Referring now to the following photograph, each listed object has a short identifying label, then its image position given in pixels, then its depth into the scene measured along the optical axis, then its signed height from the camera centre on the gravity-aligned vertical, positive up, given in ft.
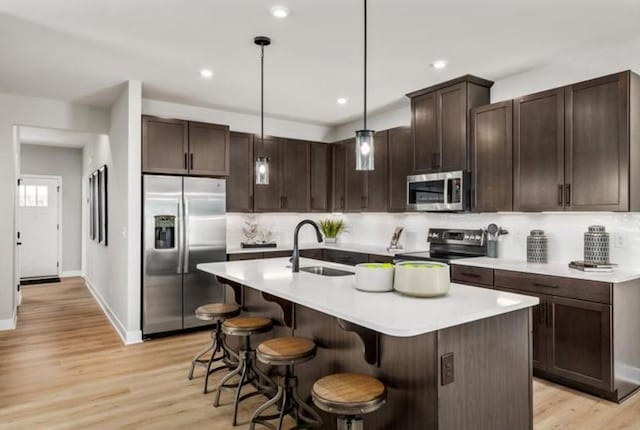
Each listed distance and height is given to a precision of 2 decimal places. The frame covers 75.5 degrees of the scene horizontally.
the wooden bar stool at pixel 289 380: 7.58 -3.27
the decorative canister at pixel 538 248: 12.46 -0.99
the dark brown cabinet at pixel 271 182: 18.48 +1.56
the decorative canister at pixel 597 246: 11.08 -0.83
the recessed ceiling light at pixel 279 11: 9.11 +4.58
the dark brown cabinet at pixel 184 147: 14.94 +2.61
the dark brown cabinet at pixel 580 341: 9.71 -3.11
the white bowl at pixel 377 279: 7.40 -1.13
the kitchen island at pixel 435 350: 5.79 -2.15
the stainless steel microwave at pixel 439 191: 13.61 +0.84
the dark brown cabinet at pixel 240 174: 17.80 +1.84
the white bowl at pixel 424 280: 6.82 -1.08
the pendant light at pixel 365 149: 8.03 +1.30
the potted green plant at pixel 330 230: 20.34 -0.70
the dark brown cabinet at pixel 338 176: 19.98 +1.96
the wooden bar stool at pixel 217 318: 10.52 -2.61
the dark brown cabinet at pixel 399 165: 16.62 +2.08
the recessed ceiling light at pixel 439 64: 12.33 +4.60
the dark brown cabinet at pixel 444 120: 13.64 +3.30
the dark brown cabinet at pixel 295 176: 19.30 +1.90
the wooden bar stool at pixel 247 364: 9.27 -3.62
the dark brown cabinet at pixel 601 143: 10.14 +1.86
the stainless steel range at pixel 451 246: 14.30 -1.11
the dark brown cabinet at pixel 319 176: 20.15 +1.94
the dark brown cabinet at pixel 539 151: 11.43 +1.84
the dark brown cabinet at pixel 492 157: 12.62 +1.83
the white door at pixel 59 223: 28.09 -0.45
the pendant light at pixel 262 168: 10.98 +1.29
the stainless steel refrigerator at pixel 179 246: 14.80 -1.12
